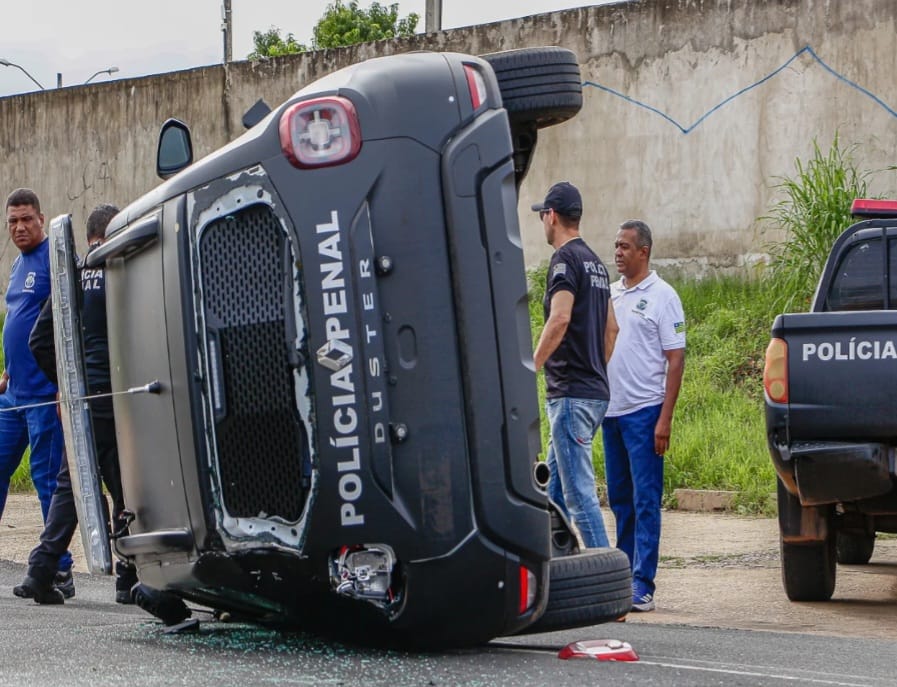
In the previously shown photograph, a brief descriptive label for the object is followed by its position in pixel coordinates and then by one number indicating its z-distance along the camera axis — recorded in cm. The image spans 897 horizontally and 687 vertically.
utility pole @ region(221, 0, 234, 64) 3934
